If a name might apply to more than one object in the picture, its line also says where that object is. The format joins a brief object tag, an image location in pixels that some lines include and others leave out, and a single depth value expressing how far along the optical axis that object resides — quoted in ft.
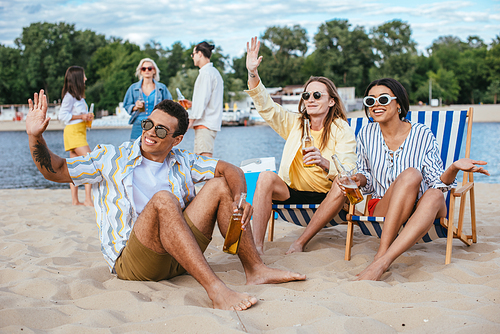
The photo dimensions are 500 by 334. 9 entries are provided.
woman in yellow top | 11.32
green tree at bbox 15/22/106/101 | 192.03
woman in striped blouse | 9.21
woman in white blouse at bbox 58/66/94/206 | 19.71
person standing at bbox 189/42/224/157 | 17.71
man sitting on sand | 7.41
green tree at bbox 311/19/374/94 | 220.23
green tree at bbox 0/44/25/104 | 186.09
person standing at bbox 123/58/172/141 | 18.60
